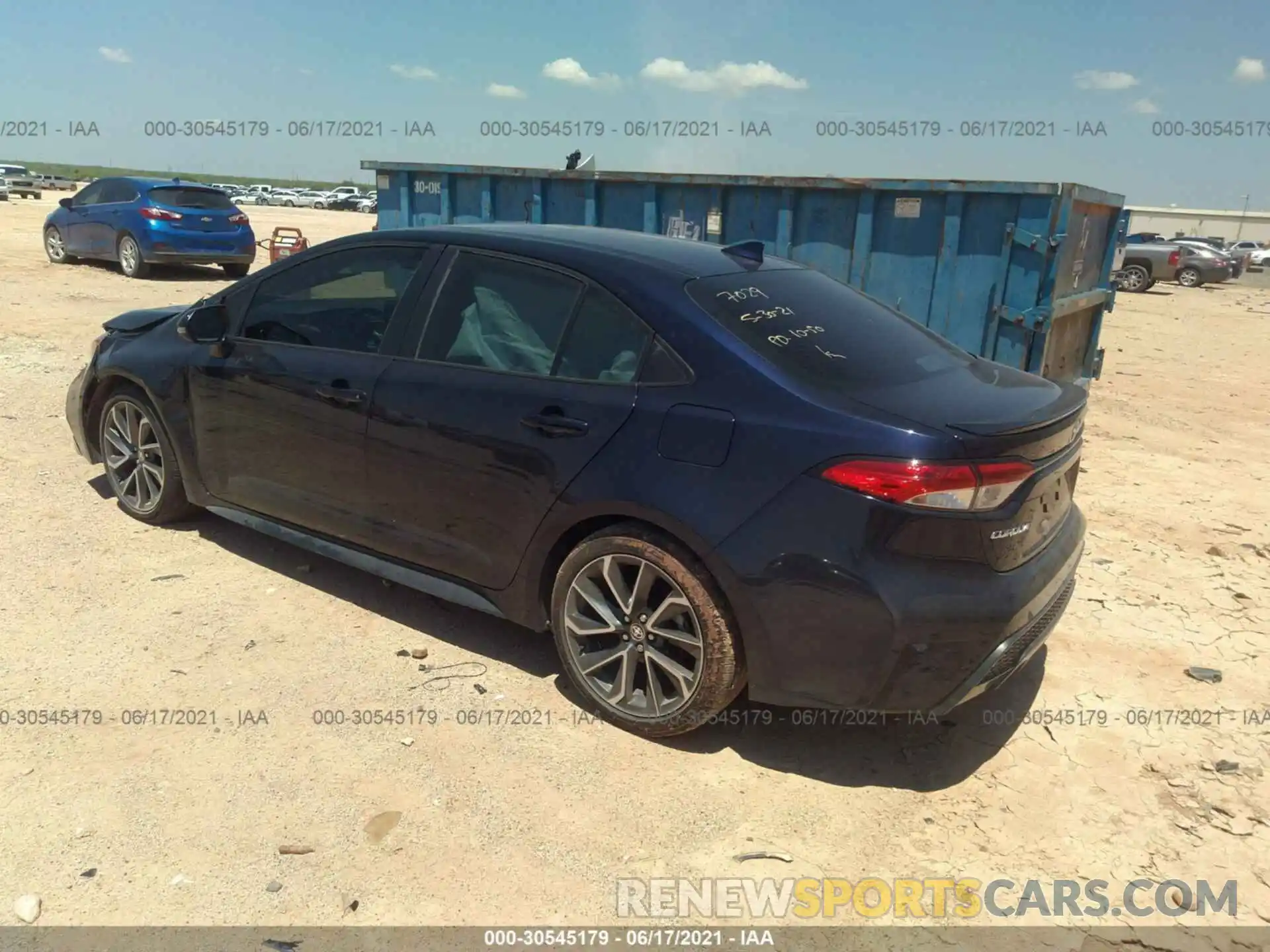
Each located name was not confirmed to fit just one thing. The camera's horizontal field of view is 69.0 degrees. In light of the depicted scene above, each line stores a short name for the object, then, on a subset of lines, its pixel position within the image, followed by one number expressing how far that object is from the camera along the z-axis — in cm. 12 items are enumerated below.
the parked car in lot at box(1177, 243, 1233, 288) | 2877
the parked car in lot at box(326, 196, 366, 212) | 6288
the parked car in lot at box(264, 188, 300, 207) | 6384
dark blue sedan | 273
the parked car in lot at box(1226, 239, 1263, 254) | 5214
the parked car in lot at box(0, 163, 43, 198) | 4747
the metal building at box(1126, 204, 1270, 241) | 7769
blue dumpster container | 578
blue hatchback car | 1452
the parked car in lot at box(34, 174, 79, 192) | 6009
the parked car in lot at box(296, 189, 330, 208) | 6391
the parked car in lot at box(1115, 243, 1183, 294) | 2484
